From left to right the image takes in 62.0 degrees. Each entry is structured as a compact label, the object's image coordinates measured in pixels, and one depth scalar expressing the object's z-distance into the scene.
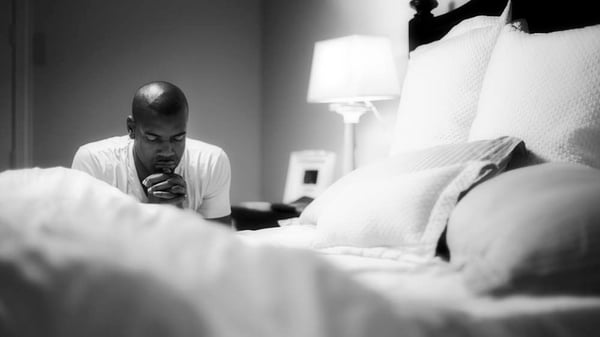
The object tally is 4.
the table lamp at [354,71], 1.89
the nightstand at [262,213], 1.93
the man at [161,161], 1.62
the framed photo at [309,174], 2.34
